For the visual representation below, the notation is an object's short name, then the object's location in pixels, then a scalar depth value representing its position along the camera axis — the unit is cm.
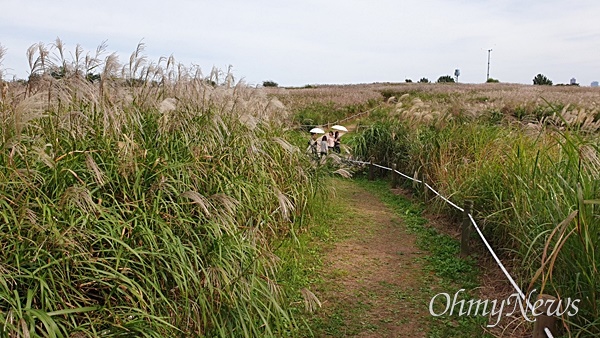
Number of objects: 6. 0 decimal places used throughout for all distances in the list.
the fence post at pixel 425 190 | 740
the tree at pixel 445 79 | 4612
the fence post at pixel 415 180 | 765
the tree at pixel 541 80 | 4122
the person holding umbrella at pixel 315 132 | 1116
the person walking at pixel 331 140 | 1213
